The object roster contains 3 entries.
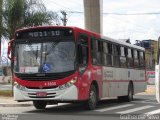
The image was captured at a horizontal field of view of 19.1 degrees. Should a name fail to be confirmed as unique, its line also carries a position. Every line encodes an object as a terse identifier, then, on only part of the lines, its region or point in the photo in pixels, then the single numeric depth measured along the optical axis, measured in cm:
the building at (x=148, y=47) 9169
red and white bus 1745
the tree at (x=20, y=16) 2870
